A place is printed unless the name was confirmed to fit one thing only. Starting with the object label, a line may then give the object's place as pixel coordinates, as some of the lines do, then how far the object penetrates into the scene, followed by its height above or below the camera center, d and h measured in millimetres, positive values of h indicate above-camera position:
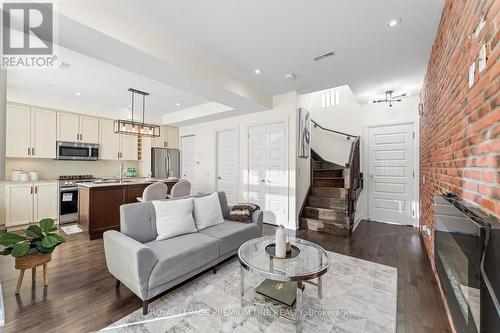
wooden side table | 1918 -919
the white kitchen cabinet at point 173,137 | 6379 +892
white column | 1710 +369
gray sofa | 1745 -837
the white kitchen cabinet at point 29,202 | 3838 -726
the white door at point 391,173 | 4391 -127
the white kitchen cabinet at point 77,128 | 4562 +860
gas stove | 4426 -329
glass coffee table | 1573 -817
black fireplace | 810 -500
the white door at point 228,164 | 5219 +60
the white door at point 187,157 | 6322 +274
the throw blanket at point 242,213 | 3051 -688
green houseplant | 1830 -712
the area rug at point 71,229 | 3806 -1226
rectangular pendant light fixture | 3965 +758
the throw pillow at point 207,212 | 2734 -622
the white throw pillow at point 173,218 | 2352 -617
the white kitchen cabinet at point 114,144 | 5199 +556
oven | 4340 -833
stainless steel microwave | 4521 +326
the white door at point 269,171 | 4312 -93
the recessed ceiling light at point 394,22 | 2121 +1505
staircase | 3846 -648
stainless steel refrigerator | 5984 +89
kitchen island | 3535 -690
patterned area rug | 1614 -1236
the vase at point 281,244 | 1846 -692
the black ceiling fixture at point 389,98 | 4213 +1458
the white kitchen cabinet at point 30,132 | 3984 +657
